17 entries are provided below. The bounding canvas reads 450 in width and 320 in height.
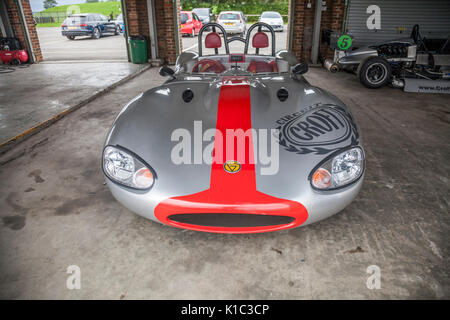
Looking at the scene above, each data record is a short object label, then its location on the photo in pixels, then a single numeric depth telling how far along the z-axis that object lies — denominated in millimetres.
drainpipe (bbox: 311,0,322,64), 7704
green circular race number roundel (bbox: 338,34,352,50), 6176
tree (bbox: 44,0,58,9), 84500
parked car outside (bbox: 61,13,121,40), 15570
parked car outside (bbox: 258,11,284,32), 17562
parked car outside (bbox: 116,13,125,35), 18578
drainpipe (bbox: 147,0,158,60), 7996
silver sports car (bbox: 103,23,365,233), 1508
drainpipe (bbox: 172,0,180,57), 7992
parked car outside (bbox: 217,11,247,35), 16281
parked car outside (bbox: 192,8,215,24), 18781
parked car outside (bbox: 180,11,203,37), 15984
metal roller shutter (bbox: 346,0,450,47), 7586
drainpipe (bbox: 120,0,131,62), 7950
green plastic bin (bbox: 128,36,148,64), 8117
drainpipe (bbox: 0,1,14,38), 8359
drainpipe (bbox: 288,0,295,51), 7867
